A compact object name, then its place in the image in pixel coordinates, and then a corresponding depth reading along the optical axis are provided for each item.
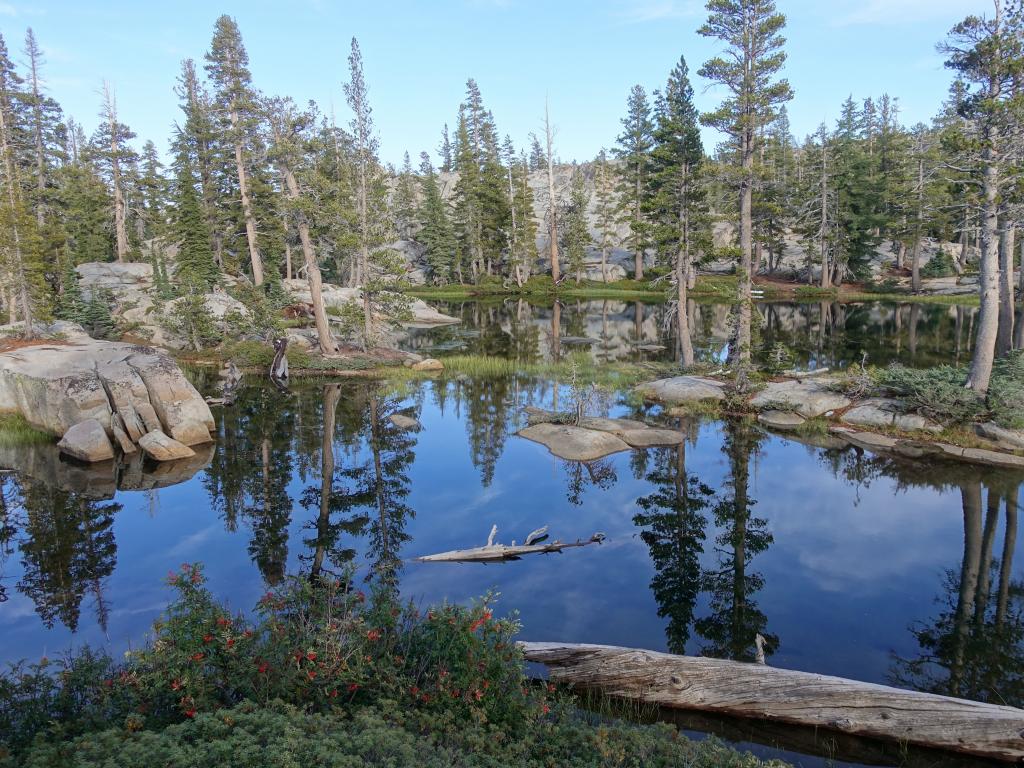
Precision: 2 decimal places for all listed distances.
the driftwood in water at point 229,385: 26.70
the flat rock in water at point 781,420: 22.92
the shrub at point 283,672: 6.78
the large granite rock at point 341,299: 48.62
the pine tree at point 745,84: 25.11
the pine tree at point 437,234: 74.31
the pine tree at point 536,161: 117.31
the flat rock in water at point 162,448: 20.23
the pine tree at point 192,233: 48.94
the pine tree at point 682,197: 30.23
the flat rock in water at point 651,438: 21.19
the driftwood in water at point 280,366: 31.49
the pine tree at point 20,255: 31.47
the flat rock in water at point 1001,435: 18.82
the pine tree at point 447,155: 132.00
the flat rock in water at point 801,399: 23.56
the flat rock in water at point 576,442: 20.20
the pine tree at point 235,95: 44.75
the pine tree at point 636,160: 67.31
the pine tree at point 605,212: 73.79
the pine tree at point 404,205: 88.50
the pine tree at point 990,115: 18.73
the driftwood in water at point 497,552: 13.41
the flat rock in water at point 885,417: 20.83
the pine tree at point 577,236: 71.94
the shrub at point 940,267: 64.38
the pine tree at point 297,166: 30.08
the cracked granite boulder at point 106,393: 20.95
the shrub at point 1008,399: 19.33
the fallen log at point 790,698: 7.87
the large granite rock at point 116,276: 47.50
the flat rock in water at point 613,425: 21.73
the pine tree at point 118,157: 54.53
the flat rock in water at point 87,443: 19.47
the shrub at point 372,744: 5.44
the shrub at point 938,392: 20.22
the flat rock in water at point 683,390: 25.80
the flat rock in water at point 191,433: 21.30
